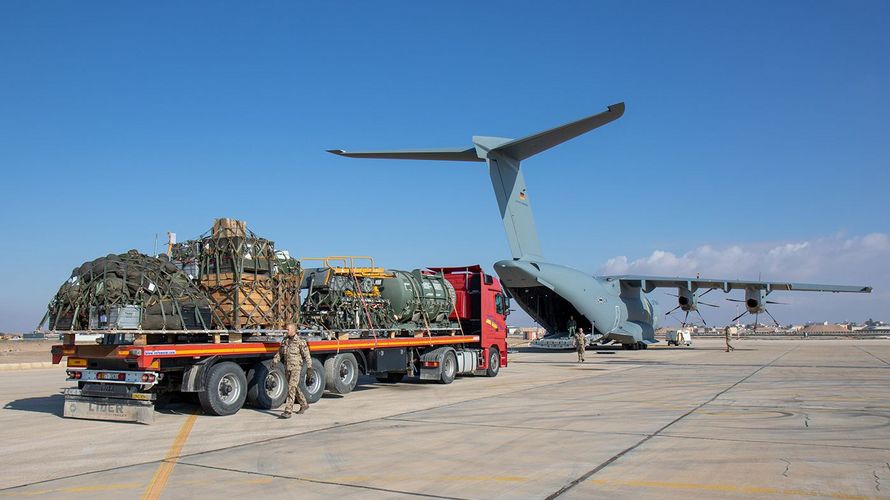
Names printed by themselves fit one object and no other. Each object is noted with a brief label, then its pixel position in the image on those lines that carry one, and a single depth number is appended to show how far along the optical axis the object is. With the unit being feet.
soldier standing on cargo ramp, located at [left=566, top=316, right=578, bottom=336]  123.57
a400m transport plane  91.25
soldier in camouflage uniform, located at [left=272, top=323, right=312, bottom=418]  42.70
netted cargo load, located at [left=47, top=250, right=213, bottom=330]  38.63
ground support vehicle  182.60
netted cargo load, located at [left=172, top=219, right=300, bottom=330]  43.91
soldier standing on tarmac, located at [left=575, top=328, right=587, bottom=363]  99.14
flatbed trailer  38.55
